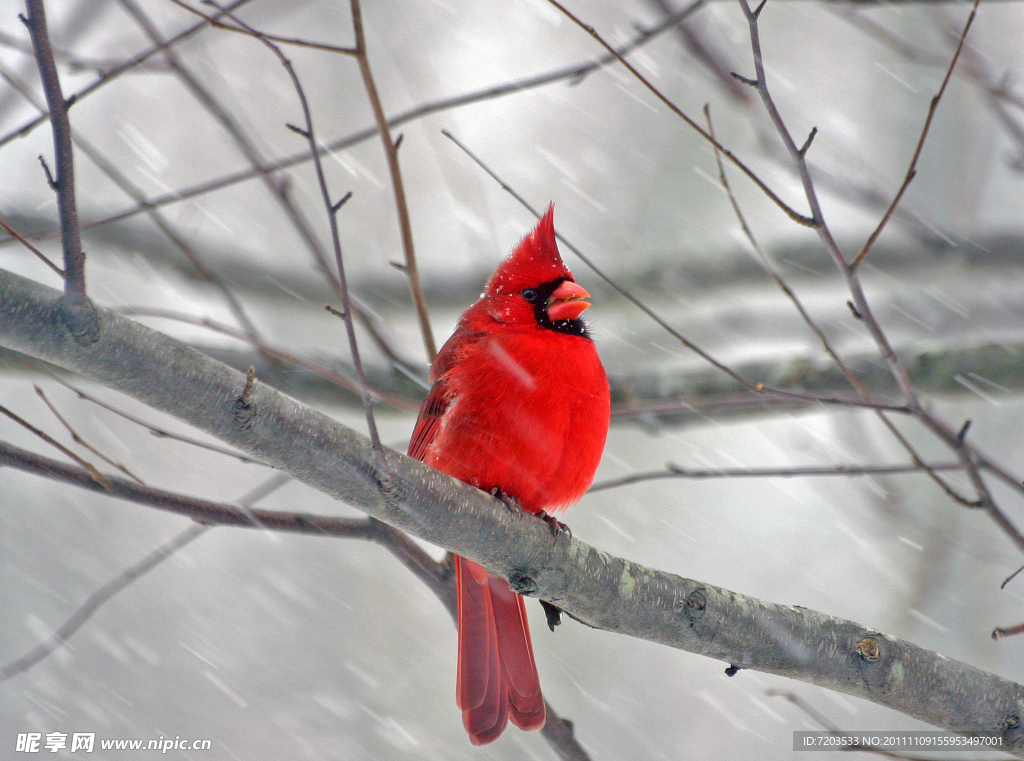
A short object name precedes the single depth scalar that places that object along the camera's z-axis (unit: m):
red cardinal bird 4.97
